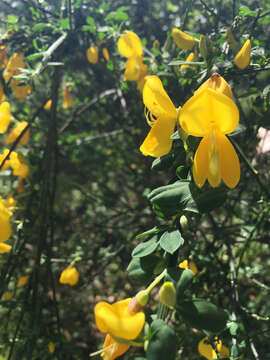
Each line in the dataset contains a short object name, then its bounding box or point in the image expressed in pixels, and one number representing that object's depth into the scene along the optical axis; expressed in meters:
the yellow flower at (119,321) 0.07
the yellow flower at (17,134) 0.22
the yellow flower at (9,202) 0.21
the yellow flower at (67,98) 0.31
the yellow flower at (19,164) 0.21
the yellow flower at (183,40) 0.15
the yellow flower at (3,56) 0.21
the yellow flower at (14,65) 0.20
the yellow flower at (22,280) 0.25
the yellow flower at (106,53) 0.26
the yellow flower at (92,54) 0.25
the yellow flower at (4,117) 0.16
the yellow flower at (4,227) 0.13
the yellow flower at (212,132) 0.08
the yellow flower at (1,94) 0.18
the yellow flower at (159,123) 0.10
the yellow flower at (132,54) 0.18
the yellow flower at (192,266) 0.16
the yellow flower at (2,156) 0.15
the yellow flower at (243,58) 0.13
